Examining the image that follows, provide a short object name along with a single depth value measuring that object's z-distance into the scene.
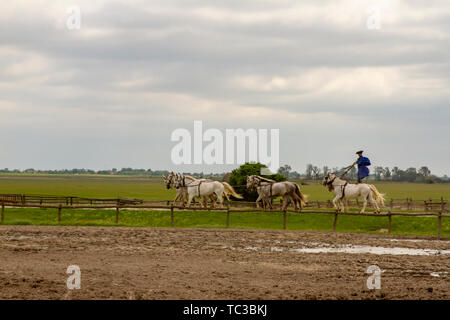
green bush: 41.44
